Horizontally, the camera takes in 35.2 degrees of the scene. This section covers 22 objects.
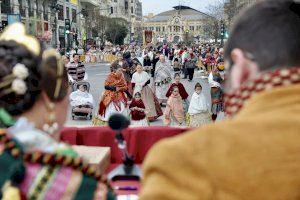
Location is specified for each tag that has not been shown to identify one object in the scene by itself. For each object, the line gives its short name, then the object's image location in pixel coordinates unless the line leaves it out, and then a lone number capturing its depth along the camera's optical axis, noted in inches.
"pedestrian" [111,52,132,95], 500.9
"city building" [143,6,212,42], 5537.4
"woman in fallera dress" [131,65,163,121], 434.5
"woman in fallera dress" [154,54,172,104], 543.7
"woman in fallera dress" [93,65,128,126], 363.9
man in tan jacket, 42.5
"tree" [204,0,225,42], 1950.1
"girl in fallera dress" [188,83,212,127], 378.9
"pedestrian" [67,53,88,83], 502.6
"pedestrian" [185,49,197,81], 813.2
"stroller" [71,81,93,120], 452.4
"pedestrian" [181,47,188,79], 869.9
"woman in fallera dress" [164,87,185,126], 385.4
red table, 109.1
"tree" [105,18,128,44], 2600.9
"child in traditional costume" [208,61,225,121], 406.6
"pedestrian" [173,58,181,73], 733.8
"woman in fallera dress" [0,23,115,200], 54.8
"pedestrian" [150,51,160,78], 802.8
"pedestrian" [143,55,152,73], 751.8
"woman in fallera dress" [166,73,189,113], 402.0
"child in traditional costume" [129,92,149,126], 354.3
